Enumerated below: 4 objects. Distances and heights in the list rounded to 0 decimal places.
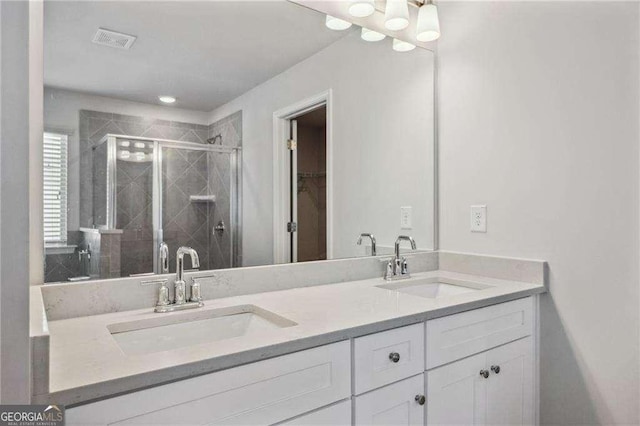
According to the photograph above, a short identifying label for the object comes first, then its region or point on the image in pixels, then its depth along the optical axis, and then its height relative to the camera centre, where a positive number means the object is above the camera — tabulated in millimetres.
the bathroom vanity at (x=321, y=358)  776 -342
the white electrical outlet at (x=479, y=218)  1763 -17
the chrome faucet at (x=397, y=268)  1723 -235
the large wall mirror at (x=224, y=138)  1171 +281
